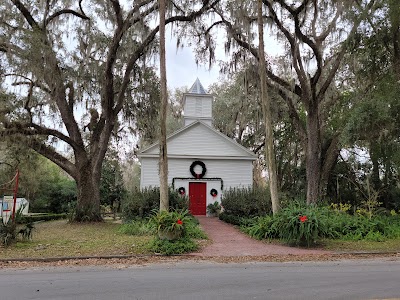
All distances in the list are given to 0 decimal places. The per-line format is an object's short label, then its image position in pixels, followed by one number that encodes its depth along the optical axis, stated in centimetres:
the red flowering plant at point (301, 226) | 1044
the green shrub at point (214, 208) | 2086
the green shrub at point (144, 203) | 1550
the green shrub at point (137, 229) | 1279
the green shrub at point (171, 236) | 941
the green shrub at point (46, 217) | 2331
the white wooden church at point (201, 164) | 2080
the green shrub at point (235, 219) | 1500
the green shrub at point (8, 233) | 1002
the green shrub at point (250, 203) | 1602
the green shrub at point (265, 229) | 1192
